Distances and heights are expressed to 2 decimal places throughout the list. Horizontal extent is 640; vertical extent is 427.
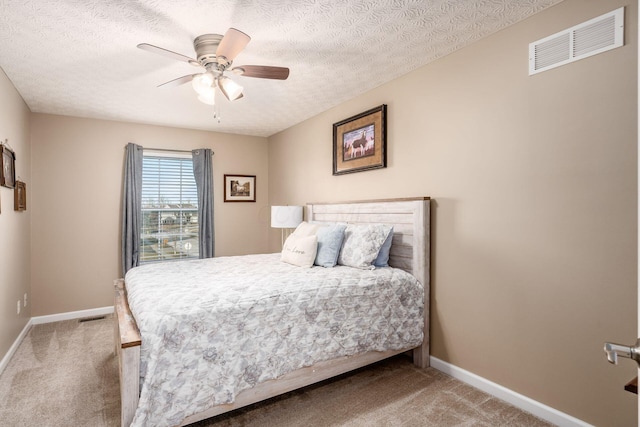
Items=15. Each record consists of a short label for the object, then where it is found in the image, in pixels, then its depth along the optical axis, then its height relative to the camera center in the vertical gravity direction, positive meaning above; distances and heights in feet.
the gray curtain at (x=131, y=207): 14.76 -0.01
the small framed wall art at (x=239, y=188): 17.38 +0.94
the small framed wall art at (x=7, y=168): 9.27 +1.12
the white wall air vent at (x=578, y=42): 6.06 +3.08
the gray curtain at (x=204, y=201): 16.42 +0.26
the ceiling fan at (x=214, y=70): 7.24 +3.10
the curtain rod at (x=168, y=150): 15.52 +2.59
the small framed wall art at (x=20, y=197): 10.84 +0.34
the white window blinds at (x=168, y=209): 15.71 -0.12
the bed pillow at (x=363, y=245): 9.51 -1.10
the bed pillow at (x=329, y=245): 9.87 -1.12
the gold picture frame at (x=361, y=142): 10.84 +2.17
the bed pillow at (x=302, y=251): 9.87 -1.33
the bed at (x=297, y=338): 5.68 -2.33
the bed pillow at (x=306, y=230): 10.99 -0.76
